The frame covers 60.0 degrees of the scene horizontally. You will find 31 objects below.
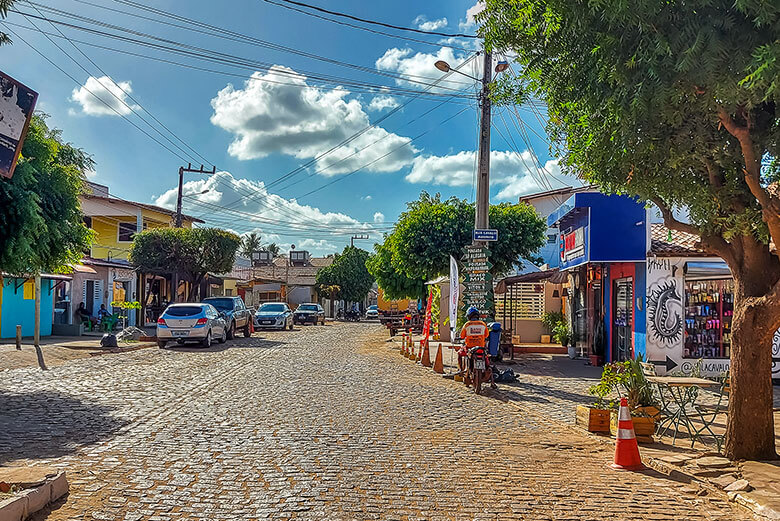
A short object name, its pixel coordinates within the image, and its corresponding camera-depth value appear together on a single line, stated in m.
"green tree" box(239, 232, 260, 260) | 91.83
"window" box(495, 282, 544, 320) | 27.56
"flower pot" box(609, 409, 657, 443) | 8.73
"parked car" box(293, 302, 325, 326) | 49.81
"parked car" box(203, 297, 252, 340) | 28.33
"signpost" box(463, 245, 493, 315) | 17.02
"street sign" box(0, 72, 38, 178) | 6.68
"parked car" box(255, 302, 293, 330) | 37.69
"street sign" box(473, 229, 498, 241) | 16.05
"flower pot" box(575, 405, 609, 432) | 9.37
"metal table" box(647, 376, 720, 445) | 8.70
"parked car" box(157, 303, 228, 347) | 23.45
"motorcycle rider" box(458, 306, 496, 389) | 13.70
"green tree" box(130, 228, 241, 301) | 33.94
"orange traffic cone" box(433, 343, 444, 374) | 17.19
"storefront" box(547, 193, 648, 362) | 17.16
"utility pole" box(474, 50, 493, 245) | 17.20
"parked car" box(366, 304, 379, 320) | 73.28
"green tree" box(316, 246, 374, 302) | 71.69
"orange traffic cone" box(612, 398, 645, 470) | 7.54
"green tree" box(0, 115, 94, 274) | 11.88
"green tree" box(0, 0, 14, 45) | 6.52
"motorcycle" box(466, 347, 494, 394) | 13.45
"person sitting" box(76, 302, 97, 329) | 30.20
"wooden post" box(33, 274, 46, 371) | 18.55
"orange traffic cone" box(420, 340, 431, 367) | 19.00
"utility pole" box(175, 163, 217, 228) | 34.88
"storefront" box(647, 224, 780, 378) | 16.48
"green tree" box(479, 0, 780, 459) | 5.72
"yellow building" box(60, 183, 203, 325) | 33.19
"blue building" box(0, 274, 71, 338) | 24.53
